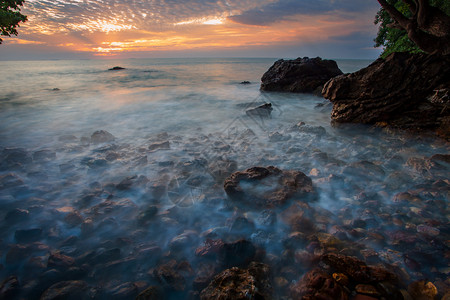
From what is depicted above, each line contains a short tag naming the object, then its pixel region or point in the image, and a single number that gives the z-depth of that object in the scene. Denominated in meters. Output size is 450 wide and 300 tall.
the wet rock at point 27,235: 3.27
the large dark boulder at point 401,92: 6.72
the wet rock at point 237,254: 2.92
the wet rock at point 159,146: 6.69
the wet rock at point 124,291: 2.53
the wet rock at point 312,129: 7.71
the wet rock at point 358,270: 2.43
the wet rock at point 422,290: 2.32
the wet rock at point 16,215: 3.65
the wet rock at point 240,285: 2.26
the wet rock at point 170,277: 2.66
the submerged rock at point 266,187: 4.06
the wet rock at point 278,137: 7.31
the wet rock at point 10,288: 2.49
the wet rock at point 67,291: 2.46
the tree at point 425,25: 6.93
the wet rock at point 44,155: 5.90
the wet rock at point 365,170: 4.83
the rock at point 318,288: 2.28
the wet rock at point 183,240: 3.19
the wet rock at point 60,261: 2.83
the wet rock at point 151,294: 2.47
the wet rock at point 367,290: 2.30
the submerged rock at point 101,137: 7.26
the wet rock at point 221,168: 5.07
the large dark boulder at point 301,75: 17.86
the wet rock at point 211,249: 3.04
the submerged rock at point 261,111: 10.79
